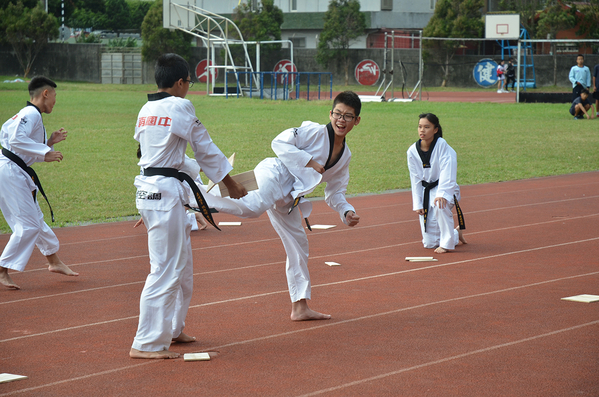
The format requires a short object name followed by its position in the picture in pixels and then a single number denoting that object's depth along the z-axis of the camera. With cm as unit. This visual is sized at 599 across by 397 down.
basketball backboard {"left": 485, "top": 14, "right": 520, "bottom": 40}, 3800
